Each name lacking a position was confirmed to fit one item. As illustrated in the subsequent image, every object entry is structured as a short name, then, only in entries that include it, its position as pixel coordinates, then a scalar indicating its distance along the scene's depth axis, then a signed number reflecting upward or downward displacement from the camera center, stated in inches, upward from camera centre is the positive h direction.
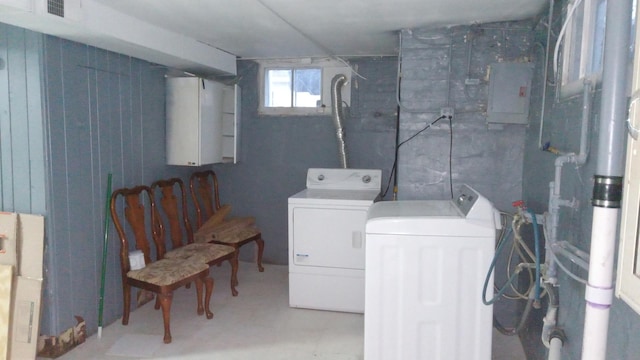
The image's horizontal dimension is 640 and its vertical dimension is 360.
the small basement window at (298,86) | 172.4 +23.6
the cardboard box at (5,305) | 99.9 -36.6
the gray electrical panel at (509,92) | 109.9 +14.3
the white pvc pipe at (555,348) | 73.5 -31.9
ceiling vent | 85.7 +25.7
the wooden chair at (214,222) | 153.7 -28.1
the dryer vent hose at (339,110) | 163.0 +13.4
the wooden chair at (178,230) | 135.5 -28.6
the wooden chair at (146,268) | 114.6 -33.2
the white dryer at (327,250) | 130.9 -30.4
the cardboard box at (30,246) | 103.5 -24.1
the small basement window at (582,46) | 67.3 +17.4
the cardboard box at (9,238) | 102.8 -22.2
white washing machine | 85.8 -25.9
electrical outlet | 117.2 +9.7
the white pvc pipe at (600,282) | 48.8 -14.2
